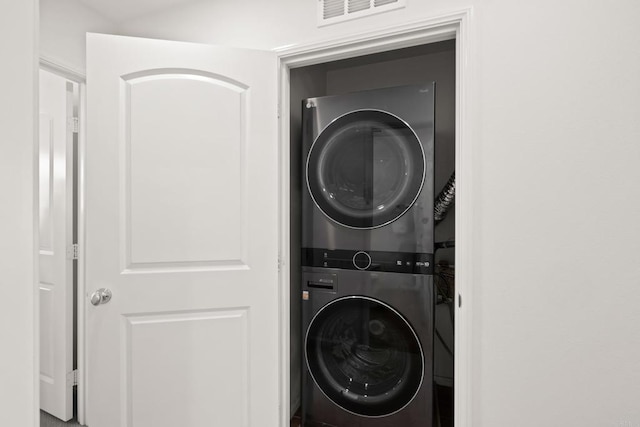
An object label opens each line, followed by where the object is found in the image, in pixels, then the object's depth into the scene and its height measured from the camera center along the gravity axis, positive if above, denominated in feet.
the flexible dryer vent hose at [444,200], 6.25 +0.22
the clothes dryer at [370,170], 5.14 +0.68
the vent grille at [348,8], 4.62 +2.98
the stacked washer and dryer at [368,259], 5.15 -0.80
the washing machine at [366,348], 5.17 -2.36
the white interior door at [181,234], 4.70 -0.35
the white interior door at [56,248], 6.51 -0.77
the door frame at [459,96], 4.24 +1.53
